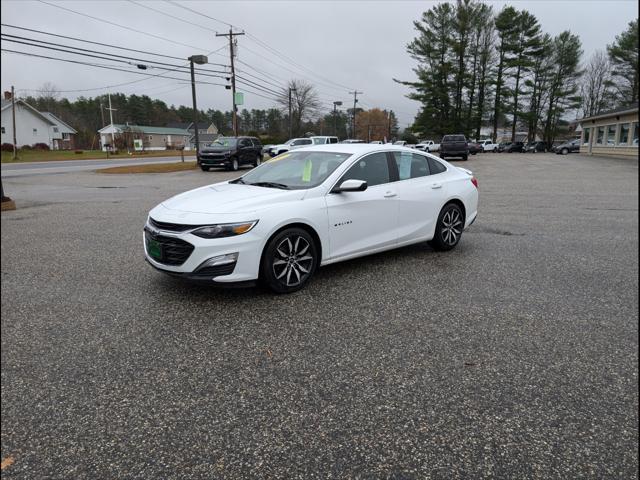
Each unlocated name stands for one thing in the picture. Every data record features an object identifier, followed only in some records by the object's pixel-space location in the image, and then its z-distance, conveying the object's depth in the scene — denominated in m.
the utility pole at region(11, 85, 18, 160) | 36.40
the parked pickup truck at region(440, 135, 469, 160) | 29.76
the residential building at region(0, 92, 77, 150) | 49.25
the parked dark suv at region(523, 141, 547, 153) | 52.38
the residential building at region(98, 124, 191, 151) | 57.59
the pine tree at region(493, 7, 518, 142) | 48.78
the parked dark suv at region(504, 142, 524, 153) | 51.25
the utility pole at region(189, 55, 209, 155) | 24.25
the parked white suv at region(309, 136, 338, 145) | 27.96
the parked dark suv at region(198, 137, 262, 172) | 21.80
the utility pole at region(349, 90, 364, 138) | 70.84
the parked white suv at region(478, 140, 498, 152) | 53.31
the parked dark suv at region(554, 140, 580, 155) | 42.25
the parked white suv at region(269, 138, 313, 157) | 29.40
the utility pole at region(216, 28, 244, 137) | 30.50
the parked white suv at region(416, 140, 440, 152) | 48.81
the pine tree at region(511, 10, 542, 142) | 49.33
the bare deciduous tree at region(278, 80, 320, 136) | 61.51
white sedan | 3.66
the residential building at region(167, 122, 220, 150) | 84.58
